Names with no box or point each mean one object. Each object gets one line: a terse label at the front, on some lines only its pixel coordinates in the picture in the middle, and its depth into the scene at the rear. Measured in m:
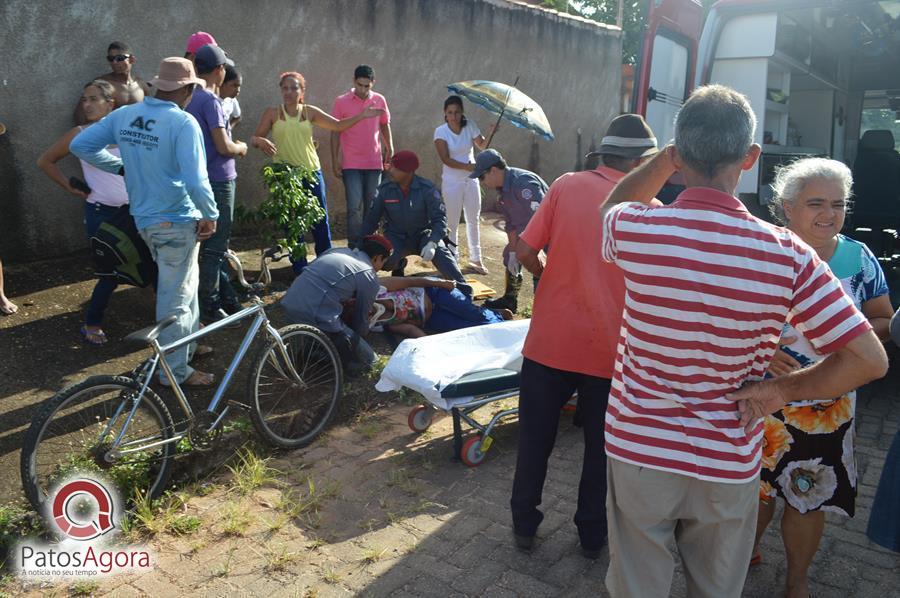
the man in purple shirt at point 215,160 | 5.36
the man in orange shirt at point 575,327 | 3.16
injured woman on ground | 6.04
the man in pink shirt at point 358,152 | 7.29
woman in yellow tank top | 6.52
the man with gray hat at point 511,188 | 6.07
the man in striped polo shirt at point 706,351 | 2.00
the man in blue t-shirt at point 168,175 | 4.31
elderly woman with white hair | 2.96
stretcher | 4.32
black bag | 4.53
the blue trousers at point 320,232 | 6.59
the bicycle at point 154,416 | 3.47
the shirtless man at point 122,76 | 5.92
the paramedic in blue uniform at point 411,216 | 6.53
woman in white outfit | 7.95
